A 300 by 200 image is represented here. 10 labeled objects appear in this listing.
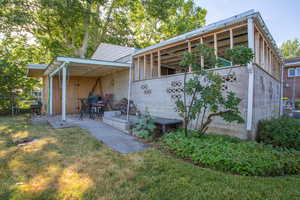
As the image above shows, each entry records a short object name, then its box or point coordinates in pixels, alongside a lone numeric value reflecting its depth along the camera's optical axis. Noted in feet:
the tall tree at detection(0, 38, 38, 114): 31.30
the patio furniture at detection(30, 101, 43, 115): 30.81
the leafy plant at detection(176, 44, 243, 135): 11.27
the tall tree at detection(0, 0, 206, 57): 36.60
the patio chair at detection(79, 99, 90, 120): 25.97
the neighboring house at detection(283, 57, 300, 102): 51.01
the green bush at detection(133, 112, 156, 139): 15.69
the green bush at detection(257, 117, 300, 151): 12.55
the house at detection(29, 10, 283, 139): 12.82
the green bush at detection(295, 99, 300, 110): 48.33
